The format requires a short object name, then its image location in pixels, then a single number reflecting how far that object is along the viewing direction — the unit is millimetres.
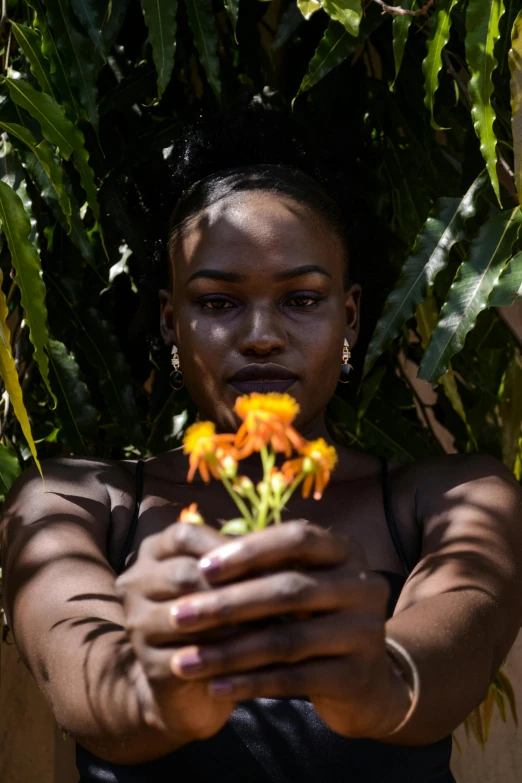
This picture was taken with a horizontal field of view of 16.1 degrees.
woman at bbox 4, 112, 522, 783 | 921
